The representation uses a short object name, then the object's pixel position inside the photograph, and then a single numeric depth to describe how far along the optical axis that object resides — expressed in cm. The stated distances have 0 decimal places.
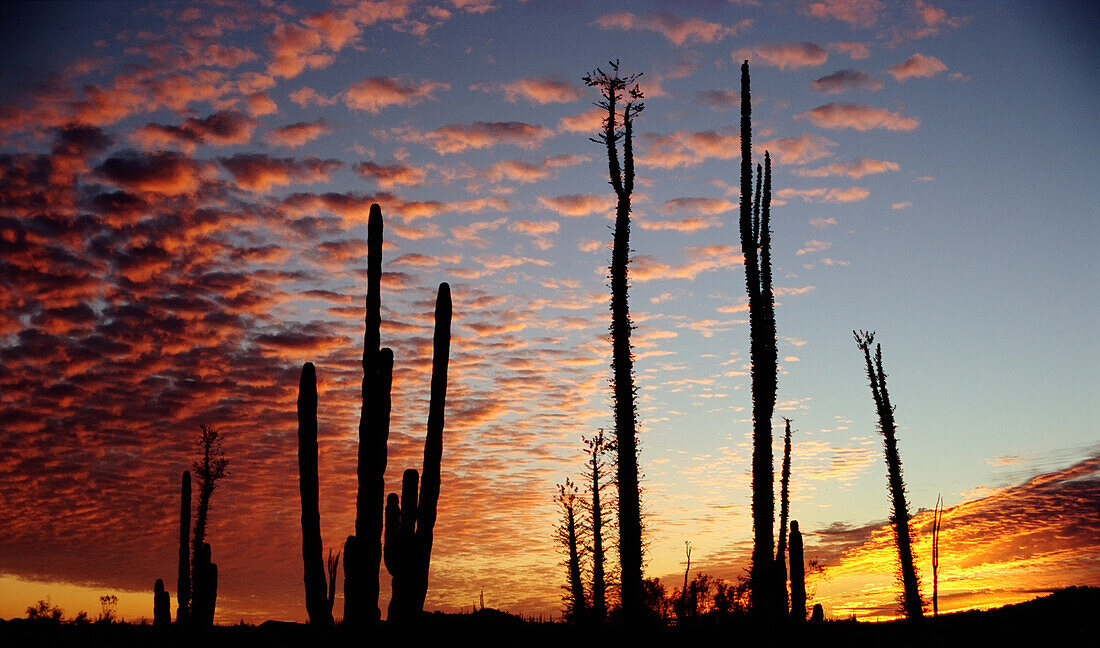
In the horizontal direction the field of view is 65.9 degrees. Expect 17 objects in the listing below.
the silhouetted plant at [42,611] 3989
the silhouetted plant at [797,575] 2225
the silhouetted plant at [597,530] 3912
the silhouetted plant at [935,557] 1920
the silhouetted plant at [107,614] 2985
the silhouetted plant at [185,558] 3144
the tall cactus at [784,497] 2873
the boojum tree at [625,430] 2091
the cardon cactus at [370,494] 1498
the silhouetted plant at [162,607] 2550
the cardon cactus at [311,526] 1547
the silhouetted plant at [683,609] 2306
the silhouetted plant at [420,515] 1518
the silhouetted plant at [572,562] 3850
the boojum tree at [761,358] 2050
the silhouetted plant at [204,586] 1972
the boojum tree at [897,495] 2825
